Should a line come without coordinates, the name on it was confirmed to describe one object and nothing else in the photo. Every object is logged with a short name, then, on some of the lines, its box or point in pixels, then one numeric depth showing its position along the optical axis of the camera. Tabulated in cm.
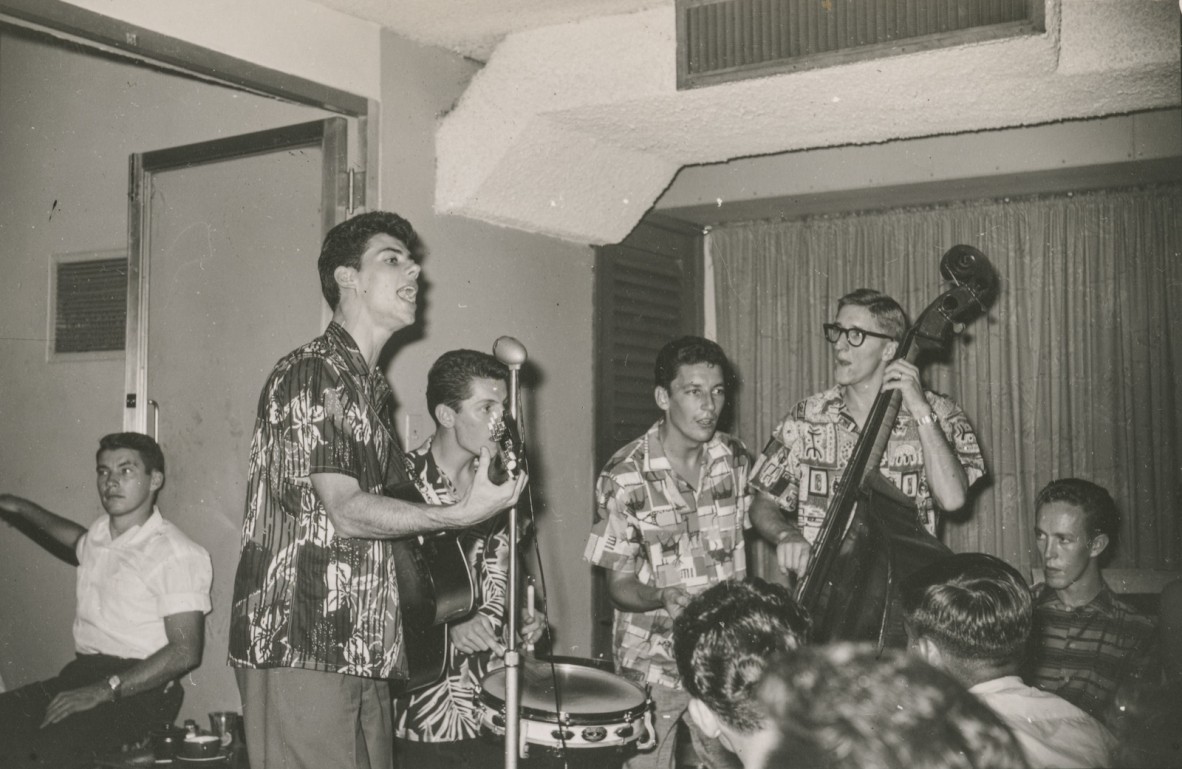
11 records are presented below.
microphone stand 253
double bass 297
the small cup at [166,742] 391
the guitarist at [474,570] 352
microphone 257
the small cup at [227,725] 409
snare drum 279
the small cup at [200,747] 388
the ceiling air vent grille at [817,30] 333
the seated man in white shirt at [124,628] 398
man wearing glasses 375
